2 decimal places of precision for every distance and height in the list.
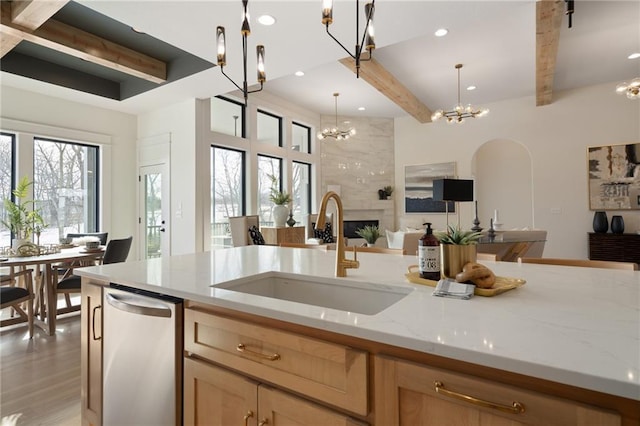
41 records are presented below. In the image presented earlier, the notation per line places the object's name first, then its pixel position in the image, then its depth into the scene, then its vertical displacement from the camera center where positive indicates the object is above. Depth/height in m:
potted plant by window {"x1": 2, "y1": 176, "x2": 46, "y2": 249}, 3.31 -0.02
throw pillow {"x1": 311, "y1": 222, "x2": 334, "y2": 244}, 6.64 -0.37
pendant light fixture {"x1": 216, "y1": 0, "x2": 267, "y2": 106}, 1.82 +1.07
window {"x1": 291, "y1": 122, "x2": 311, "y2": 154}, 7.21 +1.79
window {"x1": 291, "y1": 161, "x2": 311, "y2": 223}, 7.25 +0.60
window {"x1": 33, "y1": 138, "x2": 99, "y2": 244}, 4.77 +0.51
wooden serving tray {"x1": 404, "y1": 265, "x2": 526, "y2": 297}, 1.05 -0.24
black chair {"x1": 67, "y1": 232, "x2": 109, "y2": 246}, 4.48 -0.23
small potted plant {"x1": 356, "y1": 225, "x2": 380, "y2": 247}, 6.49 -0.37
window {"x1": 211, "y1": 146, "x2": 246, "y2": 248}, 5.59 +0.49
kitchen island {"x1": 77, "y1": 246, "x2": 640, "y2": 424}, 0.61 -0.27
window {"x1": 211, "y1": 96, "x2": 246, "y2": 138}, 5.55 +1.77
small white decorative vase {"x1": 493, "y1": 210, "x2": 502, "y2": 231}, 4.06 -0.14
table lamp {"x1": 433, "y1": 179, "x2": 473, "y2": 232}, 3.09 +0.24
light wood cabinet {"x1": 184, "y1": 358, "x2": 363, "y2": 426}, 0.91 -0.57
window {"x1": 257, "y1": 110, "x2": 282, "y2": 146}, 6.40 +1.77
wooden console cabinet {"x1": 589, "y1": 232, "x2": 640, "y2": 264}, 5.39 -0.56
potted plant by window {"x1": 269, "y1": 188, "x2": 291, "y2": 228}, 6.00 +0.15
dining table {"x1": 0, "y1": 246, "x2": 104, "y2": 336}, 3.03 -0.52
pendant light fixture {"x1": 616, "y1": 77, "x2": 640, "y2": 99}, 4.11 +1.57
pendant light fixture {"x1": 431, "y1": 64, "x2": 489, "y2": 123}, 5.13 +1.62
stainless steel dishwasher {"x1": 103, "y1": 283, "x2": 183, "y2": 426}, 1.22 -0.56
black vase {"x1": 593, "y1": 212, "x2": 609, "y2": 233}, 5.63 -0.16
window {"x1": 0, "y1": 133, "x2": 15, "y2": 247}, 4.38 +0.65
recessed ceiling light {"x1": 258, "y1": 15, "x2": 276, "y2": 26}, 2.92 +1.78
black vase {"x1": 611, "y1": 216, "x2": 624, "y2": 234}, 5.52 -0.20
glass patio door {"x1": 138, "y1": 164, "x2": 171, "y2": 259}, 5.41 +0.11
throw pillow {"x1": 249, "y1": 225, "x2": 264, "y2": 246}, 5.13 -0.28
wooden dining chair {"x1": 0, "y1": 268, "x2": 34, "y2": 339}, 2.81 -0.67
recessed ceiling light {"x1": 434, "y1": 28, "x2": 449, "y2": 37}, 3.82 +2.15
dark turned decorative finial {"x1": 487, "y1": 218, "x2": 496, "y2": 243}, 3.55 -0.21
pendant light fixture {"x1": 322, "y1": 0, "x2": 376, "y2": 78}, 1.59 +0.99
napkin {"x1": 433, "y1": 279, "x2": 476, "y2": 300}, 1.03 -0.24
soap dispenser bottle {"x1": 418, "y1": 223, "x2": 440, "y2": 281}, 1.22 -0.16
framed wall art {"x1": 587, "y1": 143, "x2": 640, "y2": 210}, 5.64 +0.64
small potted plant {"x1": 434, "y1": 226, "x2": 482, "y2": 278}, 1.18 -0.13
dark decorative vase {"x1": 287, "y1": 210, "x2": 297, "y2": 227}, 6.10 -0.09
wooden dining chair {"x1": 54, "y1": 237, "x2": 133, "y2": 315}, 3.35 -0.44
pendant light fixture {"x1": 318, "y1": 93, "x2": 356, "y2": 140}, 6.27 +1.58
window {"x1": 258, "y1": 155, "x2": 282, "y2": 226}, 6.38 +0.68
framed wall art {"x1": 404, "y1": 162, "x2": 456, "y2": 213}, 7.18 +0.69
